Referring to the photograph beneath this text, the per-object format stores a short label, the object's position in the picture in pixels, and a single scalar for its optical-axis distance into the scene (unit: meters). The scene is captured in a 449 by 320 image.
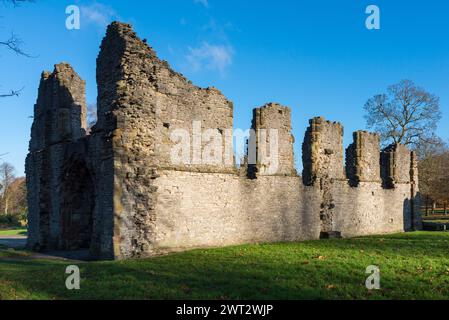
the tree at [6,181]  65.19
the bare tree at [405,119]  36.88
